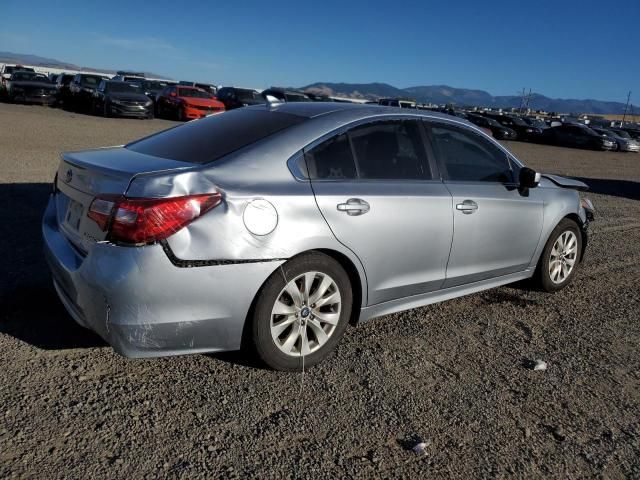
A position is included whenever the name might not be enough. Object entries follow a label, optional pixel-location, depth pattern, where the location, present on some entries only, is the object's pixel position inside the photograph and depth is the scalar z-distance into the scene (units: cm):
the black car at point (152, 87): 3132
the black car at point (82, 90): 2745
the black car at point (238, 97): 3125
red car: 2653
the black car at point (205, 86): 4070
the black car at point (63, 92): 2928
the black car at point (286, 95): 3082
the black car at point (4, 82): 2910
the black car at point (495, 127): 3469
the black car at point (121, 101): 2484
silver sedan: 293
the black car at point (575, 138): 3328
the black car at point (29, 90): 2812
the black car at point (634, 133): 4266
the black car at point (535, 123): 3674
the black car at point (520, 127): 3591
